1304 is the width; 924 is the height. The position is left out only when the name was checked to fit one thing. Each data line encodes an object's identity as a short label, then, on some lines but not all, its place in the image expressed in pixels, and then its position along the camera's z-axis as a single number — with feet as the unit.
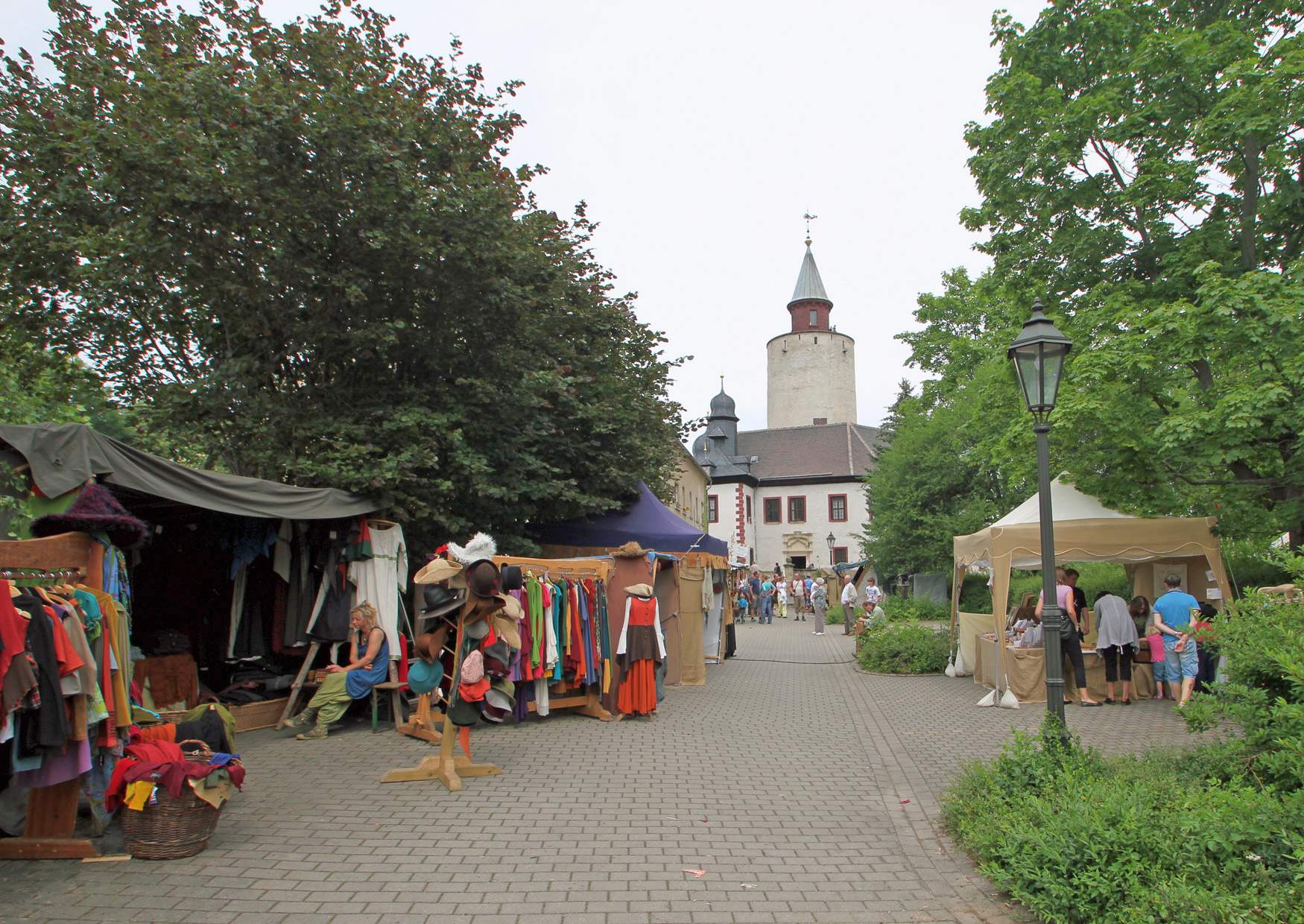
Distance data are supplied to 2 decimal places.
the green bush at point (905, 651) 54.08
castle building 216.95
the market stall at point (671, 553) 45.52
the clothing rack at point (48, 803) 17.43
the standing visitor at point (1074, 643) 37.81
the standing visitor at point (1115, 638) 37.91
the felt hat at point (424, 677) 25.41
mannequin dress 36.32
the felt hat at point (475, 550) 28.30
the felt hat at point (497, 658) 24.45
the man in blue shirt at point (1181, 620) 35.73
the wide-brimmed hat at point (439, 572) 26.63
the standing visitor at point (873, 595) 82.48
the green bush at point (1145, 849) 12.50
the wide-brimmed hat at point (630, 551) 38.47
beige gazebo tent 40.24
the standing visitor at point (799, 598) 138.82
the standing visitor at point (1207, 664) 35.94
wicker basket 17.48
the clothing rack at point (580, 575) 35.55
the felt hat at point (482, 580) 24.36
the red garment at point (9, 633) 15.12
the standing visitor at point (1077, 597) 40.29
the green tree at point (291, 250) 35.88
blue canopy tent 50.42
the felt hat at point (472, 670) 23.48
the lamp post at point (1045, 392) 22.56
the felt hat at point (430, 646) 25.16
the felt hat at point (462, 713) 23.79
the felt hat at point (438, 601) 26.04
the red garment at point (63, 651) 16.56
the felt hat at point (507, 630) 24.63
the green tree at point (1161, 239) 36.60
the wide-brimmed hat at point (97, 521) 19.36
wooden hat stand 23.70
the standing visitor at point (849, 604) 97.96
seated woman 31.65
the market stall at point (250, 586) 30.60
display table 39.42
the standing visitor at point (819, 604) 94.58
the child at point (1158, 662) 38.42
